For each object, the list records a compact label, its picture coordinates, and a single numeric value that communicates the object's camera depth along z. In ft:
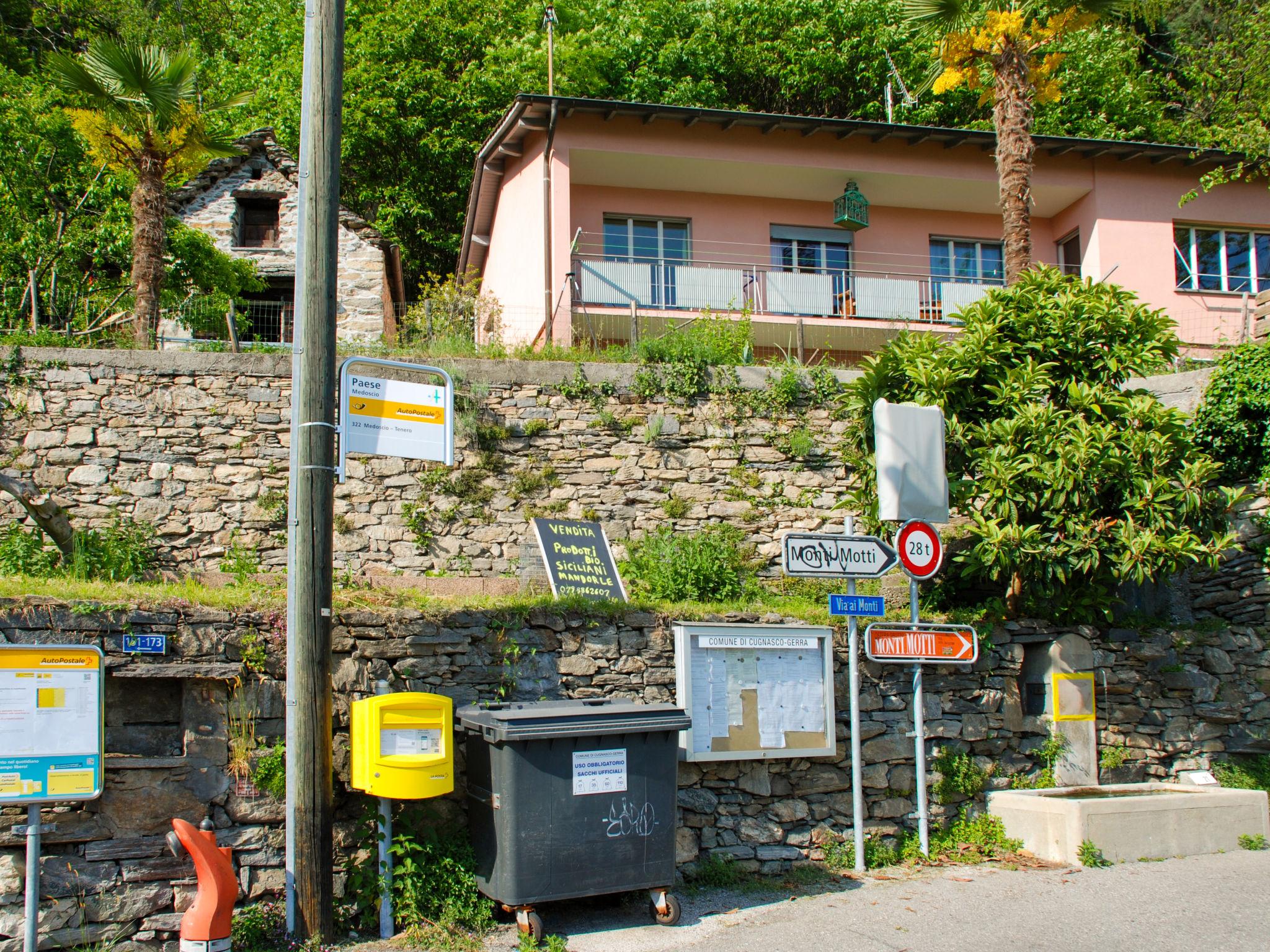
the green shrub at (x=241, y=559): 32.96
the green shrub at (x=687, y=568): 31.71
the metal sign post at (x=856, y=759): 24.27
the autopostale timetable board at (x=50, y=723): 16.72
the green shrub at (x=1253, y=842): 26.50
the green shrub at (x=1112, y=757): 28.89
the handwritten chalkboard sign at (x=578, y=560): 28.68
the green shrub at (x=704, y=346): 39.93
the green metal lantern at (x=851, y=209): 57.52
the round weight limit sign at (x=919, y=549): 25.55
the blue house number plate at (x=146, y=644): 19.33
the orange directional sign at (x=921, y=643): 25.08
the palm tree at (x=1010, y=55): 45.65
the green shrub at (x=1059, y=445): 28.68
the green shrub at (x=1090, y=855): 24.45
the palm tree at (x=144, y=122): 43.21
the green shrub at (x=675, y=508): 37.63
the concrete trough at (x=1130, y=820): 24.82
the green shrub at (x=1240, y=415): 36.94
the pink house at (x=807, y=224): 52.11
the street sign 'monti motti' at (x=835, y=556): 24.20
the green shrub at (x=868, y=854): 24.63
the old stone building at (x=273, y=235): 64.85
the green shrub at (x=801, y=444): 39.11
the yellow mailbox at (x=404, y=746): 18.94
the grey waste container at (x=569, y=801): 19.34
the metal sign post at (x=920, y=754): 25.27
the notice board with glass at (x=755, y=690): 23.72
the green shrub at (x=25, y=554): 31.30
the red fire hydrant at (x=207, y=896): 16.81
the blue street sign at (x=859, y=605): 24.45
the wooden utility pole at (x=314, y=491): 18.49
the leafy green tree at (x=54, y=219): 55.98
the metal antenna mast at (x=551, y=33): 58.95
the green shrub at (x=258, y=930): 18.43
